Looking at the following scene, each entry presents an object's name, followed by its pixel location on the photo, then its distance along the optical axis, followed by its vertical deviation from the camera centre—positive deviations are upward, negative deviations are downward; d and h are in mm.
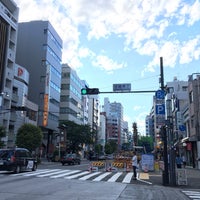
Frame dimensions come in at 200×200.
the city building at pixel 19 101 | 40797 +7670
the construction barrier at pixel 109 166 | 21834 -1895
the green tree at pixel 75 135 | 57162 +2689
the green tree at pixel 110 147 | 107040 -190
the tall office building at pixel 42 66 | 50722 +16996
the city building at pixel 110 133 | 141826 +8052
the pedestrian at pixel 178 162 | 24086 -1402
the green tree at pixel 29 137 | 34182 +1180
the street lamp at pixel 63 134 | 54673 +2671
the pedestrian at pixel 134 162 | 15512 -962
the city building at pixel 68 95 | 63984 +13626
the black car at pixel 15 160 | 16757 -1030
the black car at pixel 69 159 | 33262 -1784
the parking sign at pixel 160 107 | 13916 +2336
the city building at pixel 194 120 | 28858 +3494
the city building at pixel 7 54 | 37925 +14607
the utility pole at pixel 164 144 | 13057 +202
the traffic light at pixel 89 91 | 15328 +3496
